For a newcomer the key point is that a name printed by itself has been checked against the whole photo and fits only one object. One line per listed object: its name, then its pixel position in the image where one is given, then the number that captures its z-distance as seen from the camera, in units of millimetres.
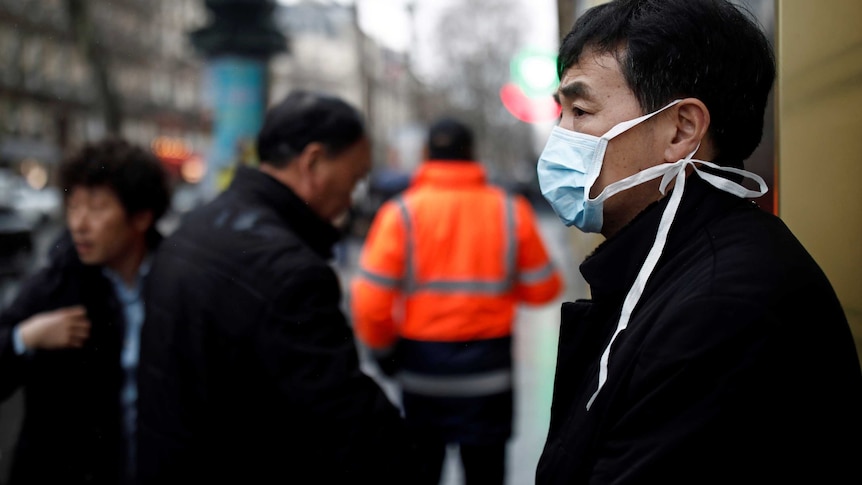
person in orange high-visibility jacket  3303
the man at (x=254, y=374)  1888
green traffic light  9148
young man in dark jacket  2551
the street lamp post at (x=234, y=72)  5312
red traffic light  9826
